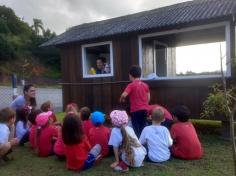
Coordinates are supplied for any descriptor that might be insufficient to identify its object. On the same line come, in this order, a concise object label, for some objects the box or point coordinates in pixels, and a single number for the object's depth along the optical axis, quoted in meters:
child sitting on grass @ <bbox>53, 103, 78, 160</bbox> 3.52
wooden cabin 4.70
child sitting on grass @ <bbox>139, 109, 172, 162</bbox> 3.27
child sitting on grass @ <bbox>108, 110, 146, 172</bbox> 3.06
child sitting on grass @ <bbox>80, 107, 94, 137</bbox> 3.83
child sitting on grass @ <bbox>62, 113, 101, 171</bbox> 3.07
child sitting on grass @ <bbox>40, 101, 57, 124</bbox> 4.41
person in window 6.08
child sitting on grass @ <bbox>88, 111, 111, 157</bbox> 3.50
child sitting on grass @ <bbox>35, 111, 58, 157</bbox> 3.78
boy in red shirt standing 3.95
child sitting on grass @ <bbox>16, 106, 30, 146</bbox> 4.27
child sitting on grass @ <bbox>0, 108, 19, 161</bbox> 3.38
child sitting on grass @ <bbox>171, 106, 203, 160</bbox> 3.38
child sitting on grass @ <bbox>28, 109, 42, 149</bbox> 4.09
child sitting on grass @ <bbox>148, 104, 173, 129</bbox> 3.88
